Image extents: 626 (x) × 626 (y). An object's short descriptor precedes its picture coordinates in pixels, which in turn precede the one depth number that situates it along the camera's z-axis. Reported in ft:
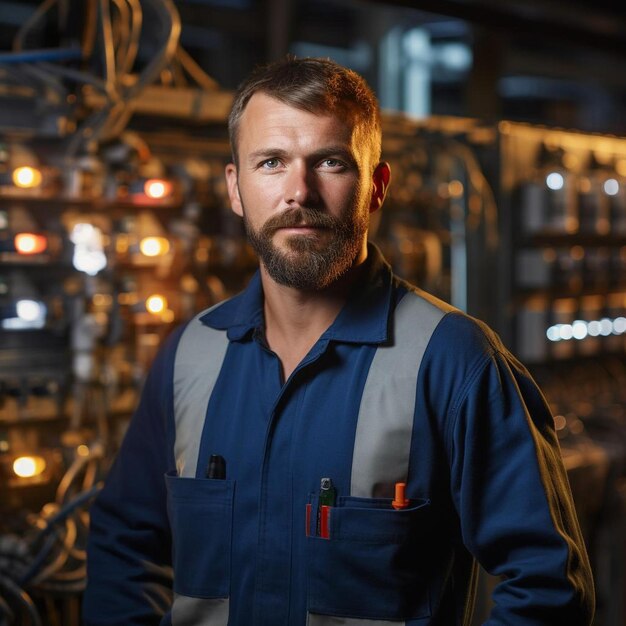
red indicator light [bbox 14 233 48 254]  6.75
